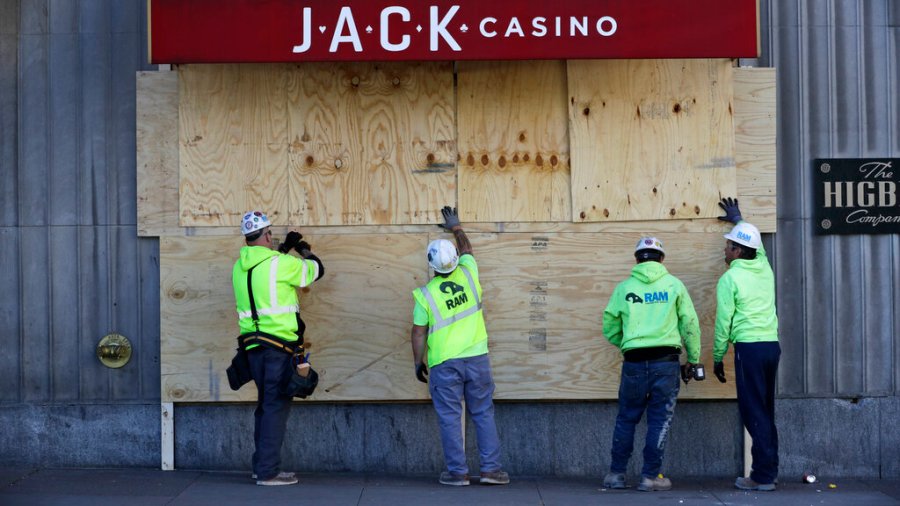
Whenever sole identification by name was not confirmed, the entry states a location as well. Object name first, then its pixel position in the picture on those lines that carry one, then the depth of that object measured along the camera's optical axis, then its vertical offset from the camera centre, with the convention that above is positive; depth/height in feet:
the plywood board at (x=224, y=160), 61.31 +3.16
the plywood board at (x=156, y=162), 61.36 +3.13
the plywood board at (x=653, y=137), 61.52 +3.63
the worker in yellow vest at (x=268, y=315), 56.80 -1.03
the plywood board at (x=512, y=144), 61.52 +3.48
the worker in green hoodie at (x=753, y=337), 57.31 -1.77
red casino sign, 55.42 +6.01
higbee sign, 62.13 +1.92
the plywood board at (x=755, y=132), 61.77 +3.74
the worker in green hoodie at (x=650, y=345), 56.70 -1.91
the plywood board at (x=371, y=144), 61.46 +3.55
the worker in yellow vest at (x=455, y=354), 57.47 -2.11
